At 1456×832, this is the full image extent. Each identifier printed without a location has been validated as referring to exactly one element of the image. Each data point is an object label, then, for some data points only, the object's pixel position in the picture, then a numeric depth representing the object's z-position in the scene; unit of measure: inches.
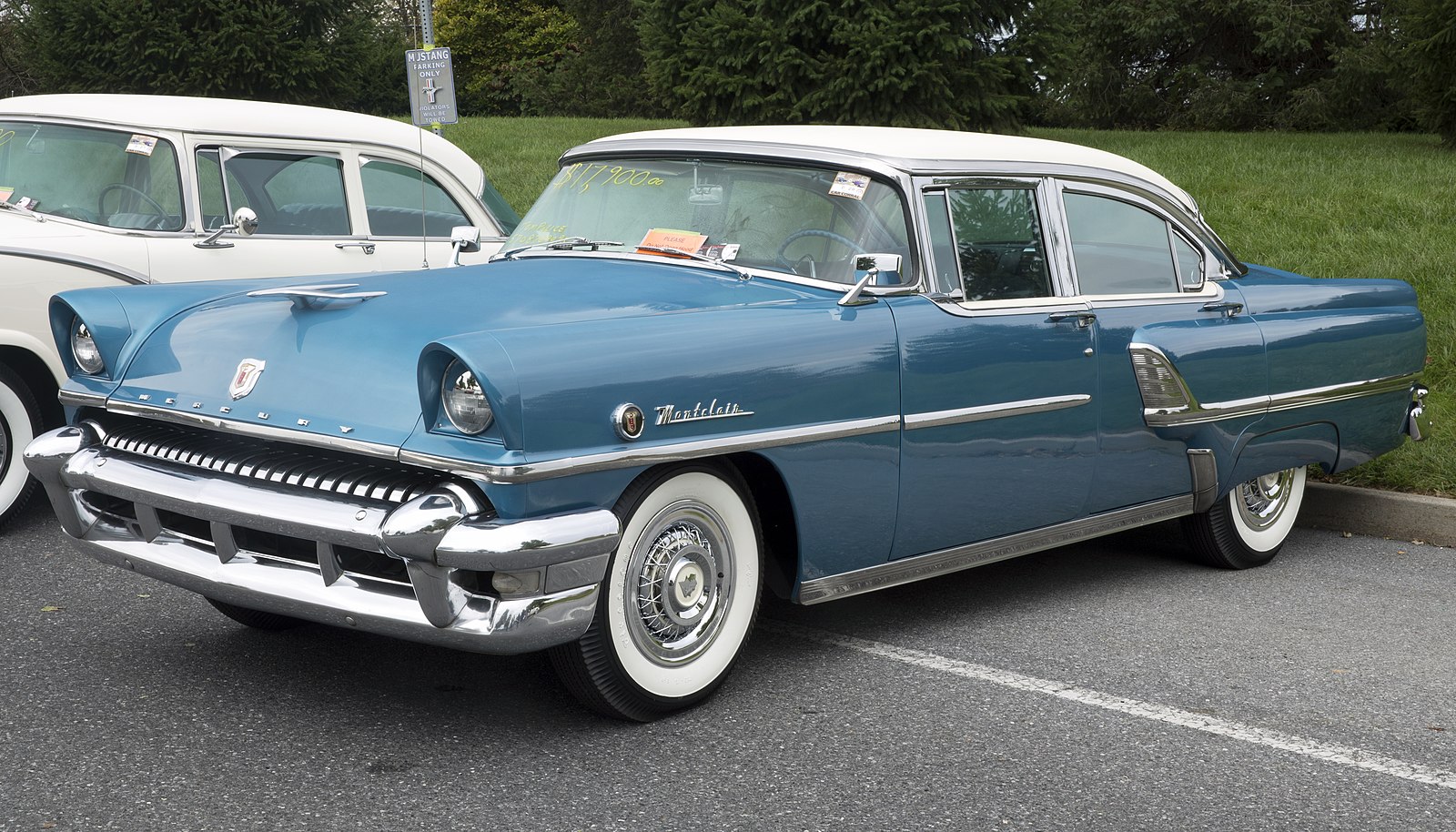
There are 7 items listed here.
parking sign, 348.8
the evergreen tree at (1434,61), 642.8
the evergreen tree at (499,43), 1792.6
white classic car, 230.1
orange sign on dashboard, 181.3
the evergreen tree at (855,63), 666.2
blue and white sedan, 132.5
